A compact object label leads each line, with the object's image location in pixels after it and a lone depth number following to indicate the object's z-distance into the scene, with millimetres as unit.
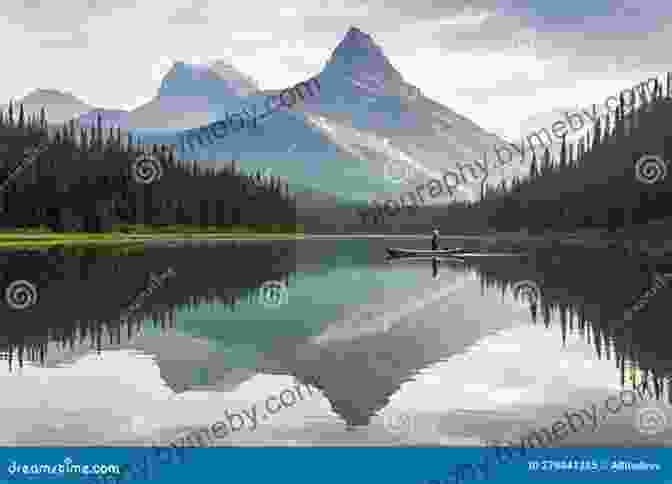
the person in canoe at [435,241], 90062
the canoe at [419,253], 87088
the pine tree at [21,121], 150525
